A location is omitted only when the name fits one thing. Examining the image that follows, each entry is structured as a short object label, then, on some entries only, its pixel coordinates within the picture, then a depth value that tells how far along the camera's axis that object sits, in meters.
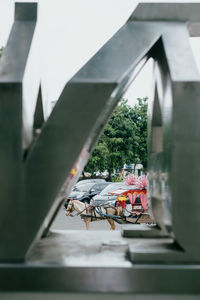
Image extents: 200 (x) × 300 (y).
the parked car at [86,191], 18.53
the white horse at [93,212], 11.04
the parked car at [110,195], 12.89
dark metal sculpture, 3.83
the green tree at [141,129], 29.61
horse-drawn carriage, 10.87
